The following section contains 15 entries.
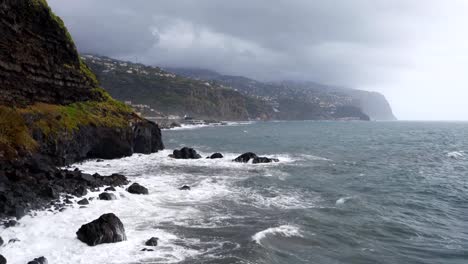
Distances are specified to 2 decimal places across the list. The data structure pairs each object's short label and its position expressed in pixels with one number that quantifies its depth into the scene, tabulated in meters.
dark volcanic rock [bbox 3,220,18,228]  20.23
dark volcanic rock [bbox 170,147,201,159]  57.19
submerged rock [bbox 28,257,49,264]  16.12
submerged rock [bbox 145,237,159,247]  19.55
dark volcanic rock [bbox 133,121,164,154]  60.12
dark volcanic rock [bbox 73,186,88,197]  27.96
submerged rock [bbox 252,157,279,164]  54.51
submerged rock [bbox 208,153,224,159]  58.51
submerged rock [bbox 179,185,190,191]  33.62
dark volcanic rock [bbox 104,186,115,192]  30.14
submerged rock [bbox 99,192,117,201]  28.09
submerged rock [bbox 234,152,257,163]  55.28
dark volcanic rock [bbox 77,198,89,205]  26.00
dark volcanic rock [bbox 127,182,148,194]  31.00
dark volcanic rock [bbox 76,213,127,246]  19.45
